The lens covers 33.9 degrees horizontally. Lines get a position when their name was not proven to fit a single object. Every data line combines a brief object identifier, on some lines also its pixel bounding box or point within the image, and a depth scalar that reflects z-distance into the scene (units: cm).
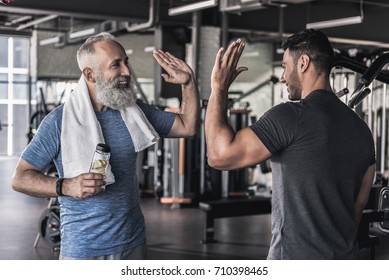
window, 1716
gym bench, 660
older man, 226
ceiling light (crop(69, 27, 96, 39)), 1201
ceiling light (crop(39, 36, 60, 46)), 1443
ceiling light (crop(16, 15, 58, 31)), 1305
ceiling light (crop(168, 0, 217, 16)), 810
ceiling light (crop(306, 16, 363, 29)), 901
